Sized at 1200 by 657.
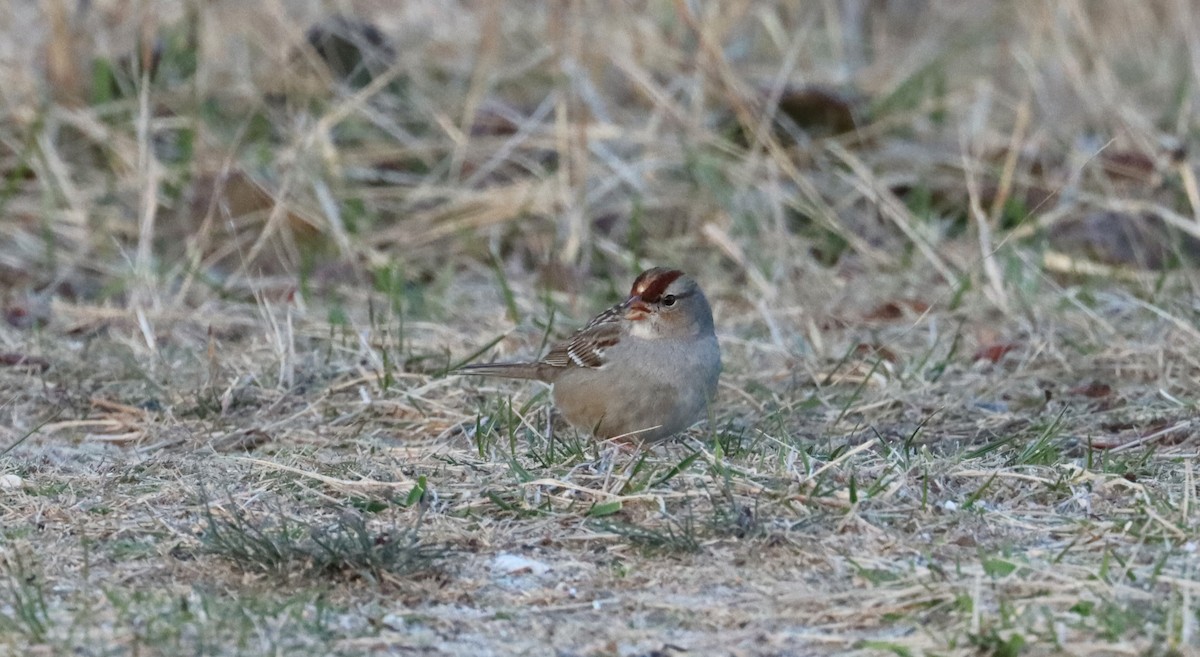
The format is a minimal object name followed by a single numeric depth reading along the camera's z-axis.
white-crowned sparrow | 8.23
